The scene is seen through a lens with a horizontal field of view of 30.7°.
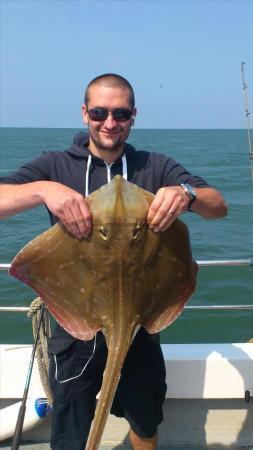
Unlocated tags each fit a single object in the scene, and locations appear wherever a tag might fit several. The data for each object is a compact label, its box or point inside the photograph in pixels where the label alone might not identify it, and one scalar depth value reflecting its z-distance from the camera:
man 2.49
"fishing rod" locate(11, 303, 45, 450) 2.61
